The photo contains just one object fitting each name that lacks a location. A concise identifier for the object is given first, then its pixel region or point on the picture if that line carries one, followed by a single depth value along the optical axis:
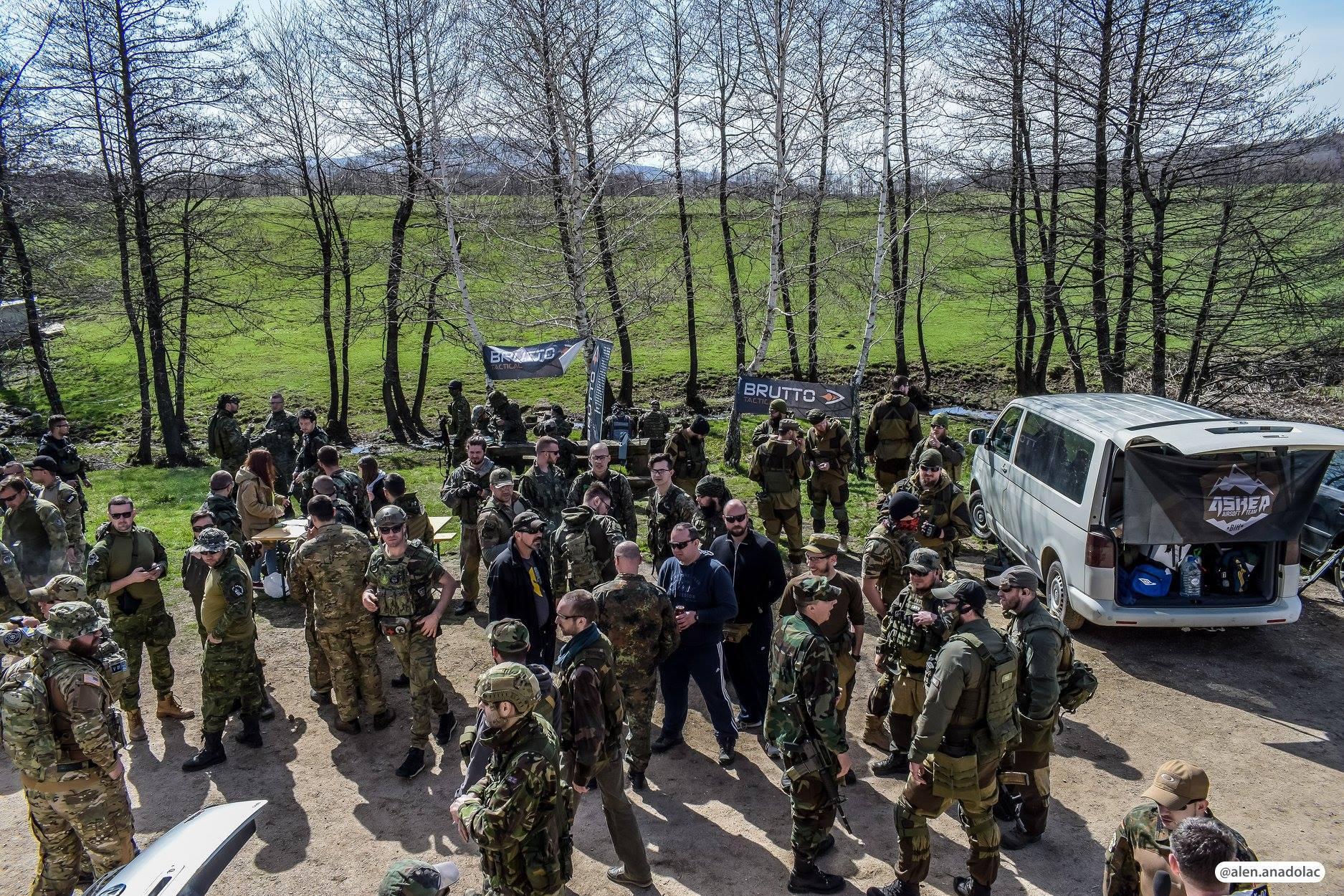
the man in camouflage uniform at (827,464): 11.73
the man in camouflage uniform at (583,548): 7.67
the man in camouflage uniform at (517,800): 4.08
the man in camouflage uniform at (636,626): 6.20
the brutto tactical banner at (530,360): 13.97
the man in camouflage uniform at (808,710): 5.10
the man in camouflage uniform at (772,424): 12.16
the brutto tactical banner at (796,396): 13.86
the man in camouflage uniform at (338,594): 7.06
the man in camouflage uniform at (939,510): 8.47
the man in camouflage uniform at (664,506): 8.71
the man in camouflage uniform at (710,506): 8.20
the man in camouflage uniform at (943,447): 11.33
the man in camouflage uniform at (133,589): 7.38
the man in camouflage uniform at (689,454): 12.20
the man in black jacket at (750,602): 7.17
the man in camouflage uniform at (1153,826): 3.90
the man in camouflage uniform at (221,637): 7.07
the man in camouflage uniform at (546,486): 9.40
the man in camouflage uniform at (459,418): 15.93
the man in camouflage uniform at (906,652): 6.14
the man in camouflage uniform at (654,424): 16.16
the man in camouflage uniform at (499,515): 8.34
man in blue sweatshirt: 6.70
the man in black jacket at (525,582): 6.85
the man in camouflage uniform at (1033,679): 5.50
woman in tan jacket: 10.10
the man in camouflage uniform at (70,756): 5.17
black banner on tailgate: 7.96
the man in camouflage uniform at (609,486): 9.07
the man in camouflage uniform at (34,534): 8.62
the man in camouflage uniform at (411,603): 6.89
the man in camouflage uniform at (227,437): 13.78
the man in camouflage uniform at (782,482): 10.73
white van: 7.77
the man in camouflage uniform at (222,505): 8.80
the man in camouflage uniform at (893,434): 12.30
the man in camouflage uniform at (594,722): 5.09
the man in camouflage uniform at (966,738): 4.96
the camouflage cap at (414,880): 3.40
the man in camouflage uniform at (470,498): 9.86
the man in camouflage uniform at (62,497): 9.12
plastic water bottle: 8.40
